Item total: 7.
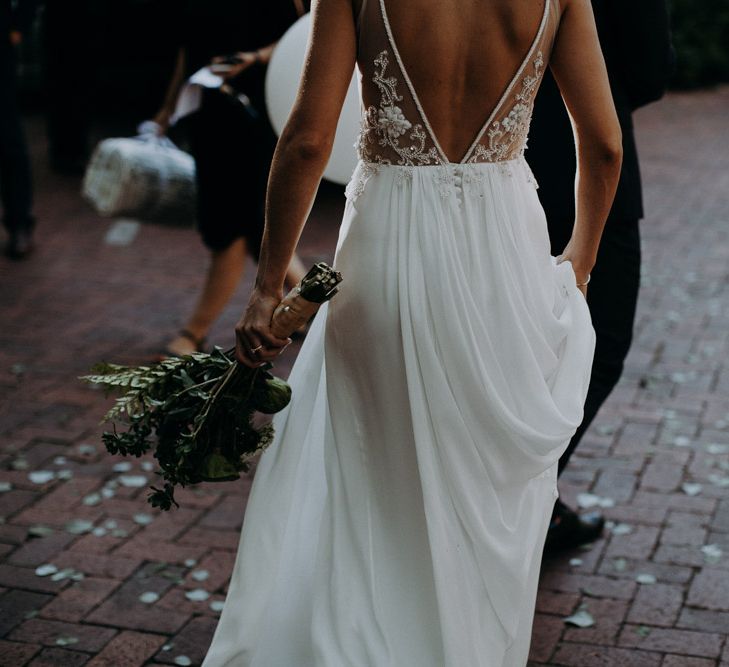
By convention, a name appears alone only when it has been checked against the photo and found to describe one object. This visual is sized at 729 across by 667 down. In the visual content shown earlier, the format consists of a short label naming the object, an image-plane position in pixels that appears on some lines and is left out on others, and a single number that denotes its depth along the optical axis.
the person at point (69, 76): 9.91
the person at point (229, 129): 5.28
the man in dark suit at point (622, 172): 3.38
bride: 2.52
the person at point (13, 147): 7.10
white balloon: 3.60
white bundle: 5.32
